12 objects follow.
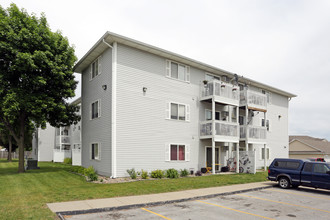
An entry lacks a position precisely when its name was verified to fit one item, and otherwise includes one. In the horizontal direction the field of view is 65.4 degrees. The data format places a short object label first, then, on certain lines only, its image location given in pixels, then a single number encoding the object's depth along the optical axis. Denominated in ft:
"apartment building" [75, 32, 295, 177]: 54.03
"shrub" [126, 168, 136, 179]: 51.37
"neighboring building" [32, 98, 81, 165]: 105.19
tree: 52.60
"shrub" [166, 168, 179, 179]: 55.42
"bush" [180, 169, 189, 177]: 58.95
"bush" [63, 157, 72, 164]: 103.38
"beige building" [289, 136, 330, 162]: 138.10
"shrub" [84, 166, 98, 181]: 48.08
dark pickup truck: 41.86
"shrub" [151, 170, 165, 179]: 54.09
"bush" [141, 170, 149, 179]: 52.15
